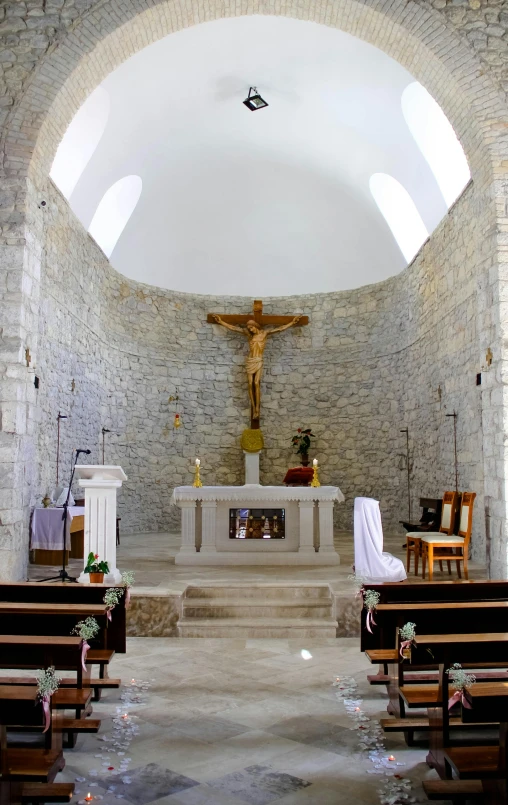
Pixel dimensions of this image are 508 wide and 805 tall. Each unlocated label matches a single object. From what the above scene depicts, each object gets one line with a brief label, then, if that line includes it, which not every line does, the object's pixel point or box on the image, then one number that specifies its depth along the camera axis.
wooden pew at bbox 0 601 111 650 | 4.02
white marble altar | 8.54
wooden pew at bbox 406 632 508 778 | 3.24
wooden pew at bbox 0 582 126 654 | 4.77
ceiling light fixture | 9.76
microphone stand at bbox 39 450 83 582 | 6.63
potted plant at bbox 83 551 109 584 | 6.02
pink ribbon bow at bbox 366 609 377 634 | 4.38
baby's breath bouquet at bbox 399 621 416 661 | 3.66
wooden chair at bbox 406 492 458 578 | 7.55
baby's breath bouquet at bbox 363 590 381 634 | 4.37
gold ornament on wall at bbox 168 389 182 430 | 12.86
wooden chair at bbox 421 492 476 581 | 7.02
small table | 7.29
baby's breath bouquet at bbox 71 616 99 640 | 3.86
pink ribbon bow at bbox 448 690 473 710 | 2.84
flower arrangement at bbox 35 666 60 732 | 2.91
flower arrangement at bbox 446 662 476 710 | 2.87
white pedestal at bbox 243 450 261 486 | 12.81
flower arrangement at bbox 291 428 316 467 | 12.80
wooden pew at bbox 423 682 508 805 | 2.75
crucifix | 13.15
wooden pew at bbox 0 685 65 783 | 2.87
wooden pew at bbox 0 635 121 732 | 3.31
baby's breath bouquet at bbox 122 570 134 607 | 5.24
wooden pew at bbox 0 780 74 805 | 2.84
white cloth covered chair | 6.85
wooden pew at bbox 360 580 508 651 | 4.67
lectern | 6.68
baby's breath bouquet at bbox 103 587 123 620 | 4.59
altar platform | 6.31
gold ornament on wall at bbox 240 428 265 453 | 12.88
